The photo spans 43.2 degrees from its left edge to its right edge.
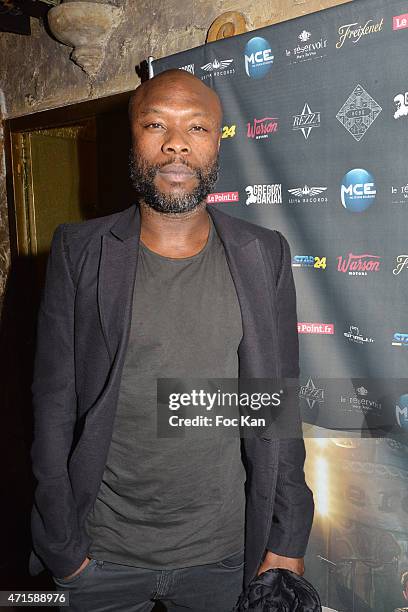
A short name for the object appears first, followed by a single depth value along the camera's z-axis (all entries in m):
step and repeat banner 1.88
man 1.43
